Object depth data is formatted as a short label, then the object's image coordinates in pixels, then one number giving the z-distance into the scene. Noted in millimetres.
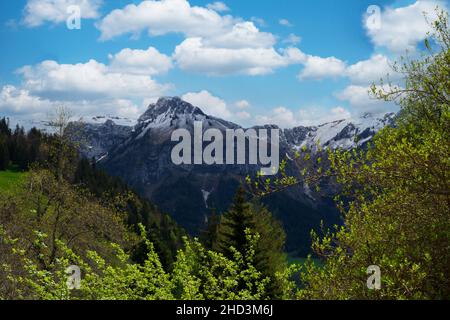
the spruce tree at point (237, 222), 46531
